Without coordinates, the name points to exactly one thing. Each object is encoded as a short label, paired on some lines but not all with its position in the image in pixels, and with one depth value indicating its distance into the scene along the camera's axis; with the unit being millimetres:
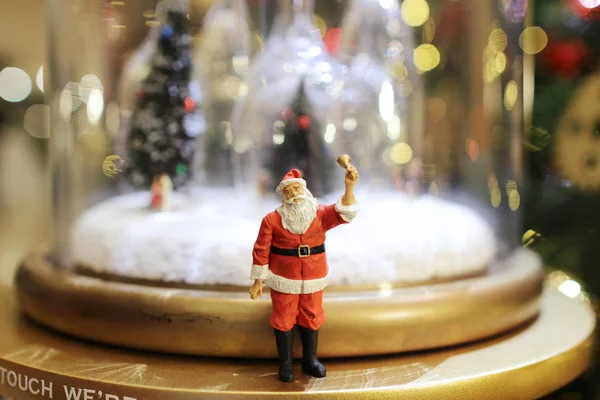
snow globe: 346
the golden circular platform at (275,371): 312
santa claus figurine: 318
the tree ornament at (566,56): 468
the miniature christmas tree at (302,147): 393
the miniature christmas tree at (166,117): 414
